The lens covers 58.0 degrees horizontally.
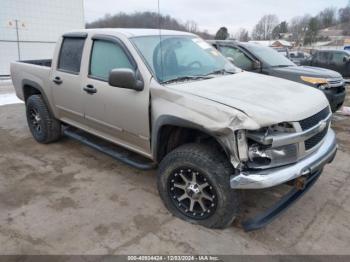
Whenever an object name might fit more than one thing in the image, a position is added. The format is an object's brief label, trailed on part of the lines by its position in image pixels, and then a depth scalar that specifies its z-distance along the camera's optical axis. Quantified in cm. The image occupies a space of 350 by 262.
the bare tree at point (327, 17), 9325
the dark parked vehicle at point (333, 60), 1498
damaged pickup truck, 268
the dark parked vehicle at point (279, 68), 661
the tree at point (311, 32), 7186
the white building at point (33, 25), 1675
